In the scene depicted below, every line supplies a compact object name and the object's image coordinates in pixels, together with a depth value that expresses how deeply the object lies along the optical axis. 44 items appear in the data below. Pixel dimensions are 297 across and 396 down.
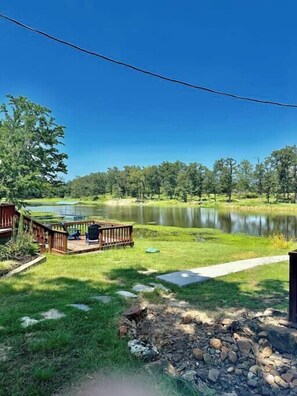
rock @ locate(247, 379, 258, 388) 2.36
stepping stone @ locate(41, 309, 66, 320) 3.58
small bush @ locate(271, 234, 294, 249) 12.61
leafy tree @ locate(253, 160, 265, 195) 62.75
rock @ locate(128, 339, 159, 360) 2.62
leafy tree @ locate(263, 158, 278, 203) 59.06
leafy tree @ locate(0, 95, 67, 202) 17.95
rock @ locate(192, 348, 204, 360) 2.66
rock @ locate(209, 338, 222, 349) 2.80
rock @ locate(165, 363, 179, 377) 2.40
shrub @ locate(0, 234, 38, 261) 7.24
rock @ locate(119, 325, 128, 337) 3.02
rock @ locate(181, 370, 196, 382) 2.36
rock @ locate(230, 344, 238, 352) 2.76
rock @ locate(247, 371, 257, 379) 2.44
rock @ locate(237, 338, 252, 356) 2.74
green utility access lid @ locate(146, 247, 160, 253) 9.95
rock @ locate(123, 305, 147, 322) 3.33
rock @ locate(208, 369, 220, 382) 2.40
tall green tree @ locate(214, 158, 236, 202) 65.00
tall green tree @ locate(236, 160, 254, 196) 64.74
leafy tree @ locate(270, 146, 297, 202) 58.59
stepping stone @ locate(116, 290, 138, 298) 4.73
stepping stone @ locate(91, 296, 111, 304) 4.34
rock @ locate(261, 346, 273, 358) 2.71
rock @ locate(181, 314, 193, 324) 3.40
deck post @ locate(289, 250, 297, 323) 3.20
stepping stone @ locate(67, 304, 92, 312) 3.92
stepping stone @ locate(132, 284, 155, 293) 5.19
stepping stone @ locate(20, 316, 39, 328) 3.30
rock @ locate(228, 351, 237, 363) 2.64
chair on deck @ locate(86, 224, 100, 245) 10.80
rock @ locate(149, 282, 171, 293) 5.32
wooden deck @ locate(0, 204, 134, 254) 8.55
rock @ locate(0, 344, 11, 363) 2.56
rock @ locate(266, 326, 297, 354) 2.79
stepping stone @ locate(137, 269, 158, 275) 6.84
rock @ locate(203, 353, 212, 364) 2.62
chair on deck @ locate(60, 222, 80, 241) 11.87
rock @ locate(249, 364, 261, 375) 2.50
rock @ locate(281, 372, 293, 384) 2.39
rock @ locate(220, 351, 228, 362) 2.66
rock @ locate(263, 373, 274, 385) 2.39
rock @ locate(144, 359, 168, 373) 2.44
